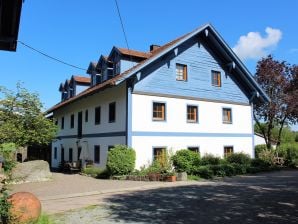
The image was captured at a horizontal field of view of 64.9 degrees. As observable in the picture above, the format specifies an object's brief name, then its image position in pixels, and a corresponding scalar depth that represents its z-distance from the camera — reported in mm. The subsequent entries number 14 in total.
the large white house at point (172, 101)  14582
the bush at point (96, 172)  14371
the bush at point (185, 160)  13773
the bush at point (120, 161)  13210
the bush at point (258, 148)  19844
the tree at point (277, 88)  21644
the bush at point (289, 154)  17561
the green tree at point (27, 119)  16095
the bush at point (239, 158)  15471
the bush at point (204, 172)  13011
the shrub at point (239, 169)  14190
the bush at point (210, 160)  14526
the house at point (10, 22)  3222
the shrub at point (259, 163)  15707
